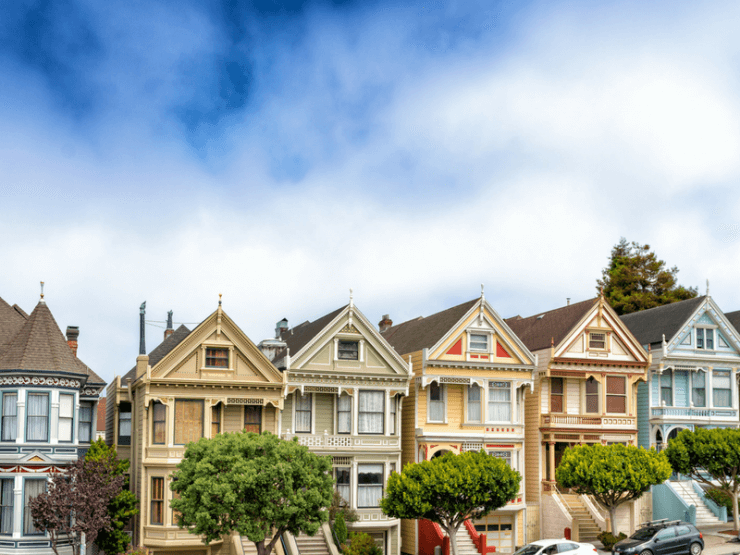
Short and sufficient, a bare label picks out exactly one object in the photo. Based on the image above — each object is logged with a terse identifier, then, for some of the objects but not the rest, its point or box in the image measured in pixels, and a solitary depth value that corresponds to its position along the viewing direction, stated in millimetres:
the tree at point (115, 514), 41625
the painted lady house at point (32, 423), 40969
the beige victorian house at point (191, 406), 42094
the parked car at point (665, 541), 39844
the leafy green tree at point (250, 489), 34438
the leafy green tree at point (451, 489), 39188
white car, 37781
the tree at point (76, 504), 39469
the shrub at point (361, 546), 41406
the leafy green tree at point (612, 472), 42750
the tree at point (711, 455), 45812
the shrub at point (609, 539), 43856
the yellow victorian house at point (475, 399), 47156
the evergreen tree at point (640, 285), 73938
